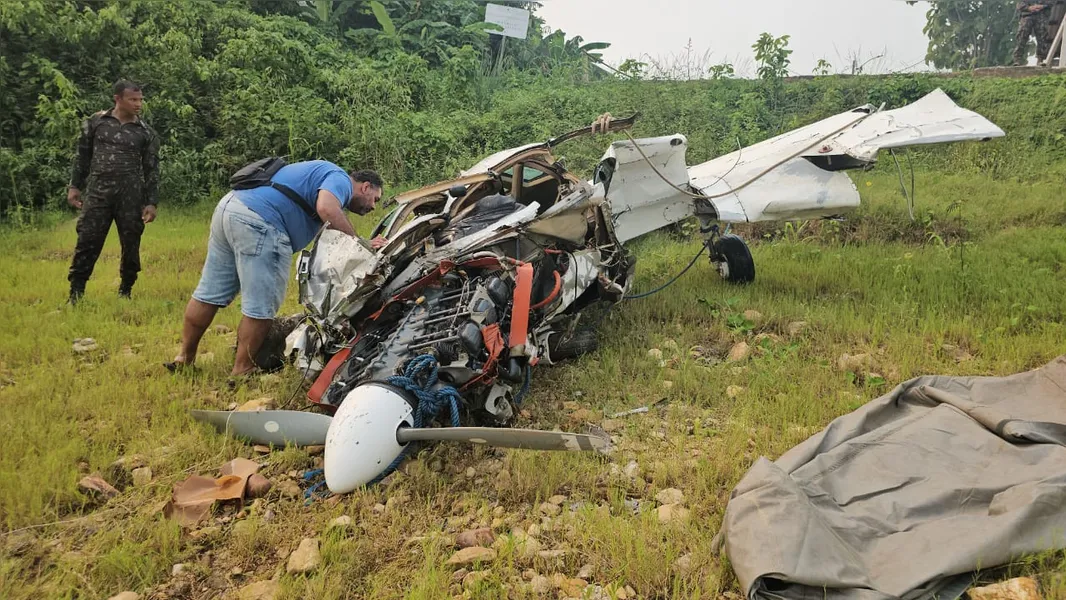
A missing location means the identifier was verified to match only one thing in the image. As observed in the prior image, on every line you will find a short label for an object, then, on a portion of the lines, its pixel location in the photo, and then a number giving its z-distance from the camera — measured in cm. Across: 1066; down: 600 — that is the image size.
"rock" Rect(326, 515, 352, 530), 291
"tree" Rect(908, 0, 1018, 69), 2117
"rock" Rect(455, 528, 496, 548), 284
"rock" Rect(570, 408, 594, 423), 404
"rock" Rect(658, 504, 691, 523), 295
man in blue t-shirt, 425
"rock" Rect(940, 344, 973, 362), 459
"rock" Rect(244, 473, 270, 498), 321
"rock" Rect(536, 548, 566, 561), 274
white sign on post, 1520
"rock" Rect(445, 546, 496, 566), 271
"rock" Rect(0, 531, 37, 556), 279
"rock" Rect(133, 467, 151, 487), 328
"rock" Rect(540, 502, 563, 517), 308
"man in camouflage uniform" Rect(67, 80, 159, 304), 602
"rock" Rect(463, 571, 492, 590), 256
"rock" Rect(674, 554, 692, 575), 262
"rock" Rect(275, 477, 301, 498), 324
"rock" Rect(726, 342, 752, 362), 487
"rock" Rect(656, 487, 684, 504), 314
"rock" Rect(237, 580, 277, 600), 254
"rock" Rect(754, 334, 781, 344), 515
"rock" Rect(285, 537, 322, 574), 266
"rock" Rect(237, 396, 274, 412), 413
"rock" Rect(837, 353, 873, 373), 454
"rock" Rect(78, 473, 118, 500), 318
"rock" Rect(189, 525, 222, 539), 291
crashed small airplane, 331
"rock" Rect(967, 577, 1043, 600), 226
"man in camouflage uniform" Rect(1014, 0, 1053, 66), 1551
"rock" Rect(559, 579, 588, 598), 255
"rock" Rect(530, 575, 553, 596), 257
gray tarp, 238
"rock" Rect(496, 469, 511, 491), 327
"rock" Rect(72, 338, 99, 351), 498
